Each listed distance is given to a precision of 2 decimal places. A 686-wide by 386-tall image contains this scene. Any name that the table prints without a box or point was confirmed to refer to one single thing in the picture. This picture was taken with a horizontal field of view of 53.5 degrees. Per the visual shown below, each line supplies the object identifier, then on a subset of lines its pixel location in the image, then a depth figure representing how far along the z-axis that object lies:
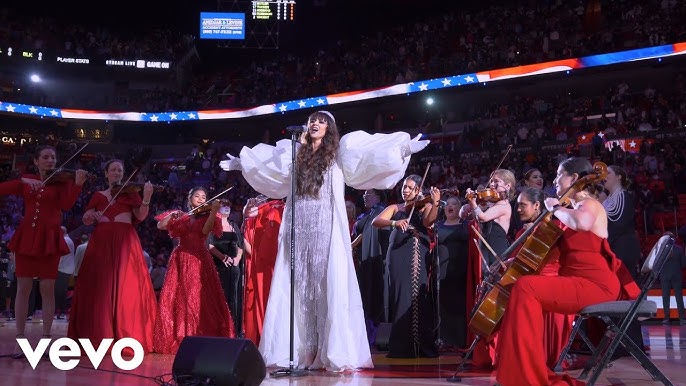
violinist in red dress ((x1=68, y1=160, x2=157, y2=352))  5.93
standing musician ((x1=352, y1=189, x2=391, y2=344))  7.31
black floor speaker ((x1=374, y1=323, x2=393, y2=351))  7.02
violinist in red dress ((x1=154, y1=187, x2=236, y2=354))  6.48
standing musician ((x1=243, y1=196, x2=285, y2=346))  6.01
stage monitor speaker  3.53
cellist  3.68
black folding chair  3.64
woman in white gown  4.84
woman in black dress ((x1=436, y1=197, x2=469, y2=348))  6.34
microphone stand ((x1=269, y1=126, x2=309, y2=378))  4.49
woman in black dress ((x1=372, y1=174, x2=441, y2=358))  5.85
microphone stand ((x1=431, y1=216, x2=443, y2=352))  6.08
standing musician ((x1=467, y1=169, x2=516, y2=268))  5.68
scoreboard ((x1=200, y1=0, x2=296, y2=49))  27.06
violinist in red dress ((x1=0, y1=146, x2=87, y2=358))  5.65
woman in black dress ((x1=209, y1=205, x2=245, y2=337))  7.85
